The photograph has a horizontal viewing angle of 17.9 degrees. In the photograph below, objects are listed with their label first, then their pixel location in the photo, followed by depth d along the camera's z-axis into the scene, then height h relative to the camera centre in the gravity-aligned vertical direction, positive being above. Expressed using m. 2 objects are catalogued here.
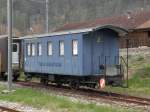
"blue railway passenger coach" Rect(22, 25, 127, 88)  22.78 +0.35
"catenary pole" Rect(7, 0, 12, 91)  22.83 +0.76
